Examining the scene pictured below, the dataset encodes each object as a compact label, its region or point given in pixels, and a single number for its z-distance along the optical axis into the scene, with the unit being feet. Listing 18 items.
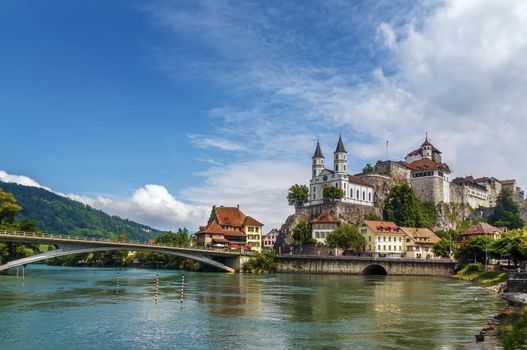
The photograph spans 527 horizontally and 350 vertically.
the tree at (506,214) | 457.27
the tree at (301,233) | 391.04
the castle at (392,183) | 446.60
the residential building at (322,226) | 399.03
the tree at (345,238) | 365.61
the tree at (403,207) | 435.12
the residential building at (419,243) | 390.52
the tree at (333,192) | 426.51
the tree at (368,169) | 501.44
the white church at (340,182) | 447.83
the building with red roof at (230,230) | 396.72
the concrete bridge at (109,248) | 228.43
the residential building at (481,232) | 366.22
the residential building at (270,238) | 599.57
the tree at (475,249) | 303.48
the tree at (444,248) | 353.31
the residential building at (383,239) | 385.91
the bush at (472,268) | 294.43
